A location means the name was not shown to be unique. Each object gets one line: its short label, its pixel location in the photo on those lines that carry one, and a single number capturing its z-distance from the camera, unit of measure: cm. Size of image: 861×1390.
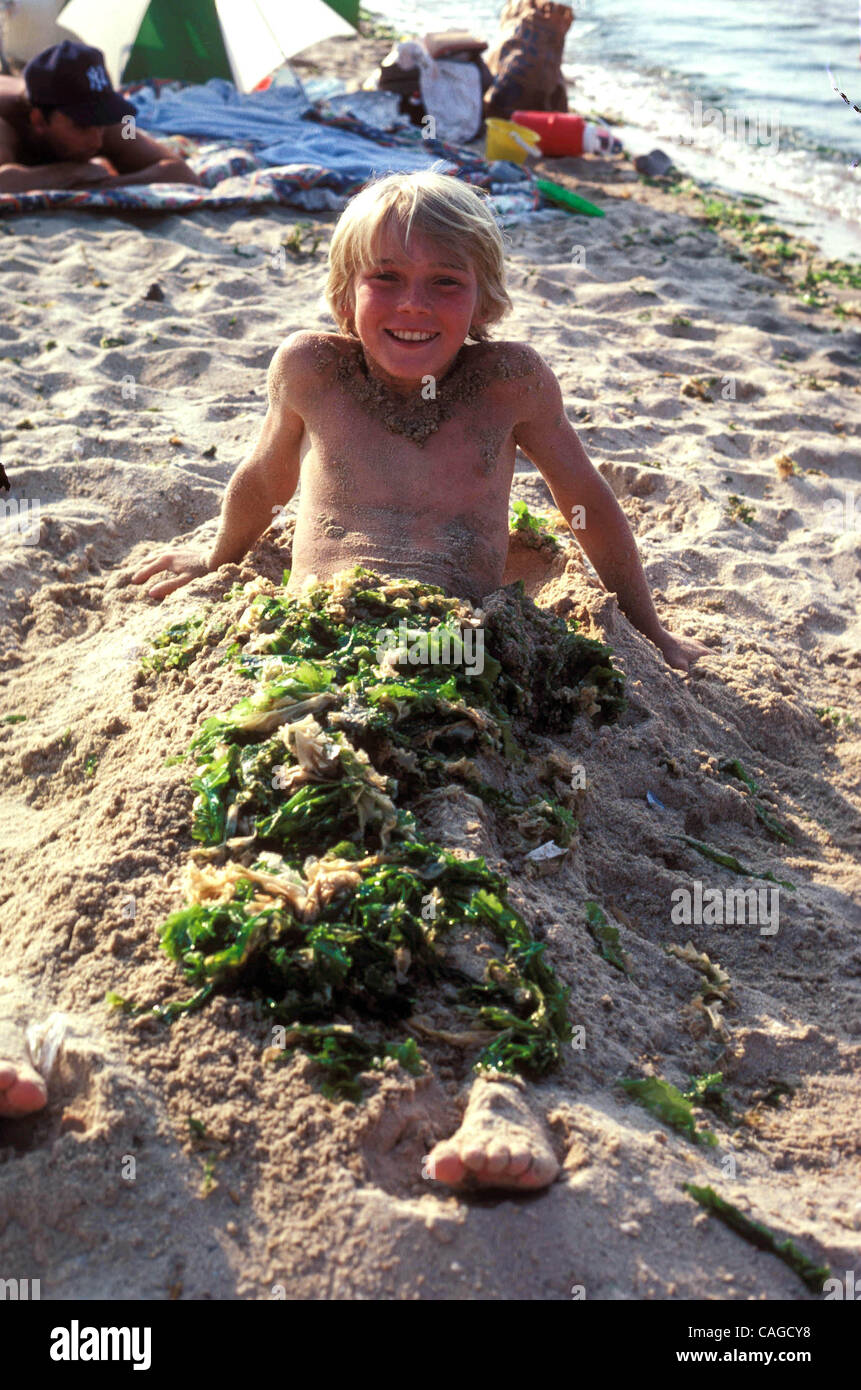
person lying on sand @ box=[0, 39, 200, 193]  695
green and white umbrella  886
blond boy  290
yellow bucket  837
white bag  900
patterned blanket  682
